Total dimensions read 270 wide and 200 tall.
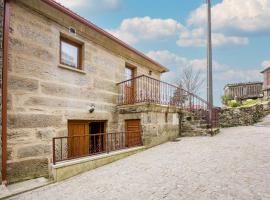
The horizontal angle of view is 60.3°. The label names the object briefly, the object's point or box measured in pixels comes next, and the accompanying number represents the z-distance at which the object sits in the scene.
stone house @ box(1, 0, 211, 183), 5.50
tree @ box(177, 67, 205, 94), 27.14
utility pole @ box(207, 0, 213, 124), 10.55
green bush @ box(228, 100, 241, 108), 20.02
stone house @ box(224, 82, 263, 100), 27.98
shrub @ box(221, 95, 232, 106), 25.58
